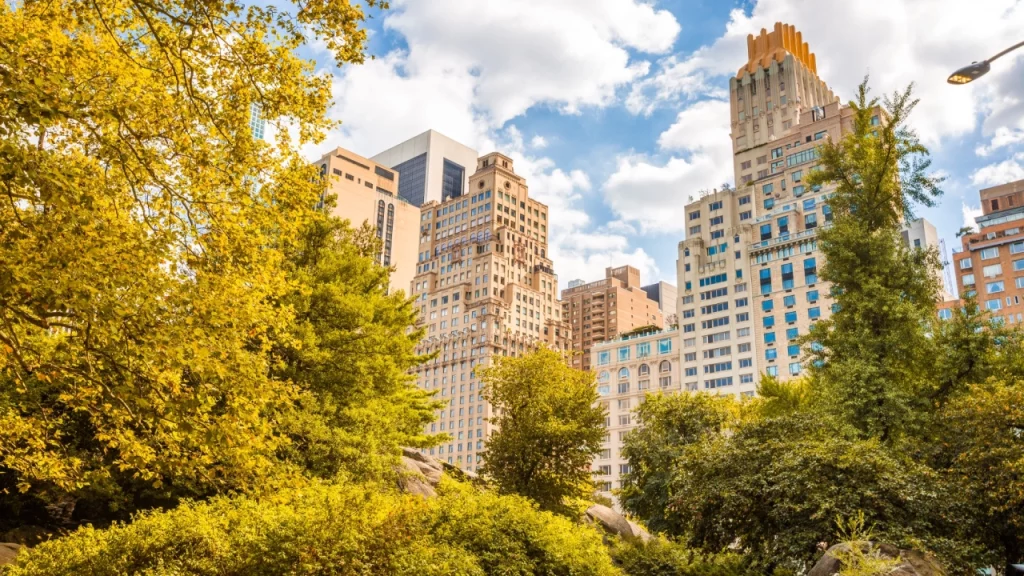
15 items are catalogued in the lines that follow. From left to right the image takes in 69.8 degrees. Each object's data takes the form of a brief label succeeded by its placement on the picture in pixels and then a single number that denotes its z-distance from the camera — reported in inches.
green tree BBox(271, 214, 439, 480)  951.0
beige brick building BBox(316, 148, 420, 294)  6584.6
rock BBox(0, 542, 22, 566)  622.2
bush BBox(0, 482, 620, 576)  526.9
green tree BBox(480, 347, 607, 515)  1373.0
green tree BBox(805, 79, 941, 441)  1018.7
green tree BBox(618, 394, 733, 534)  1471.5
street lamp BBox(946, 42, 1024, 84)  496.5
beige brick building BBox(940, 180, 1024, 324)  4296.3
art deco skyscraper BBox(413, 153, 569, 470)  5270.7
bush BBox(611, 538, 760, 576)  870.3
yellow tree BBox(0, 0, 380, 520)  342.6
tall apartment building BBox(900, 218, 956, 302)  5831.7
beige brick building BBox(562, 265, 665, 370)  7121.1
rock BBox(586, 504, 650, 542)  1401.3
